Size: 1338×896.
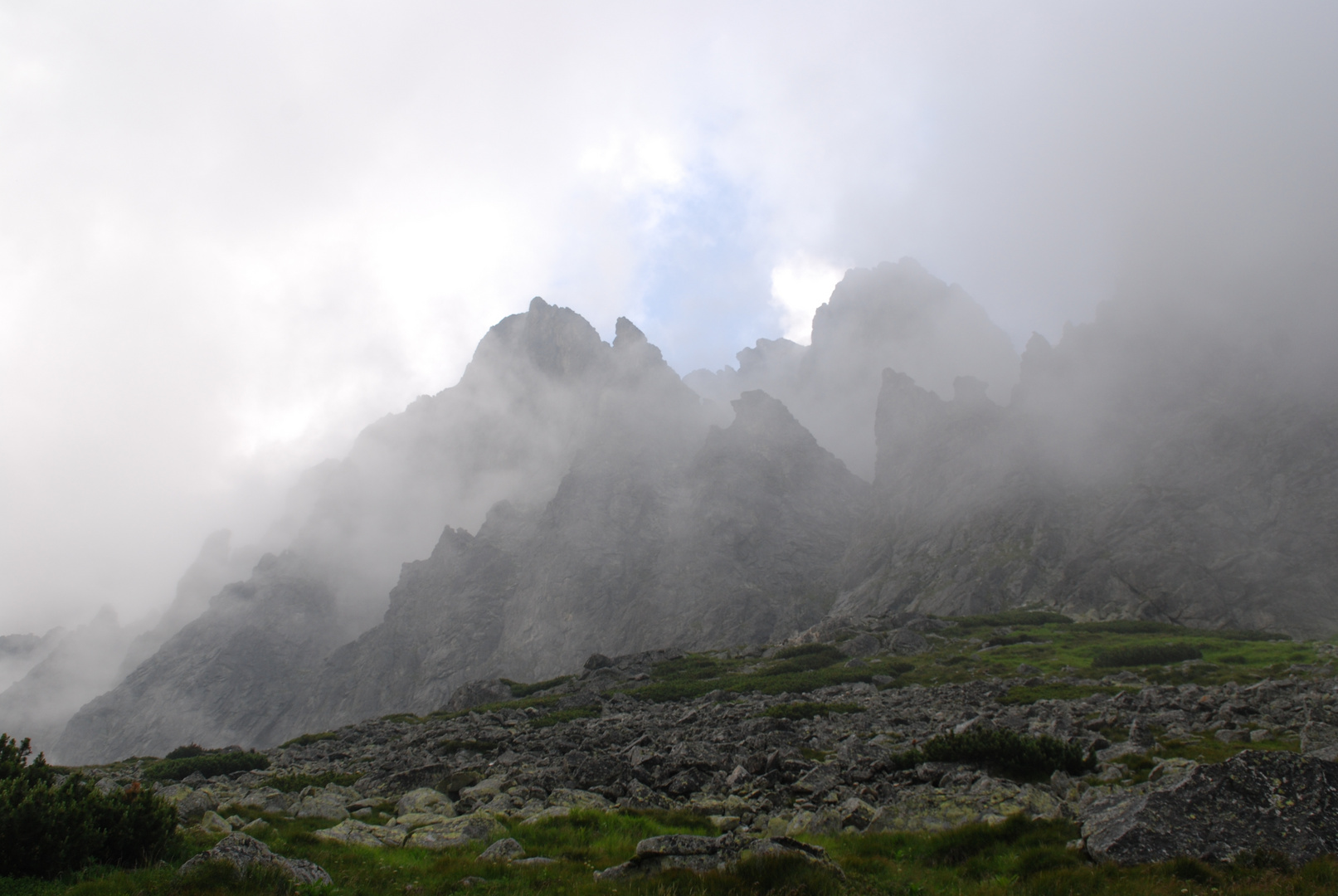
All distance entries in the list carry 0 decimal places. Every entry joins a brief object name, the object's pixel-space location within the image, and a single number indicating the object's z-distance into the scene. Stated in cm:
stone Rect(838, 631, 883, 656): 7100
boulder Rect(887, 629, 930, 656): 7050
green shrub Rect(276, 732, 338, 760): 5226
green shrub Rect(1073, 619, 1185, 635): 7694
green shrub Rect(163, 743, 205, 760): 5002
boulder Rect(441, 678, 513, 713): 7544
